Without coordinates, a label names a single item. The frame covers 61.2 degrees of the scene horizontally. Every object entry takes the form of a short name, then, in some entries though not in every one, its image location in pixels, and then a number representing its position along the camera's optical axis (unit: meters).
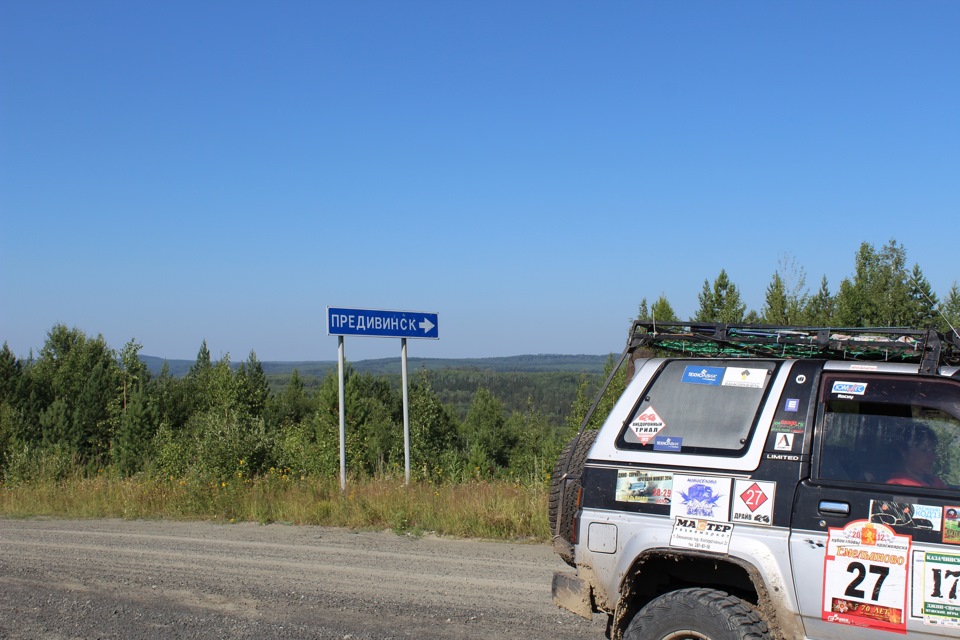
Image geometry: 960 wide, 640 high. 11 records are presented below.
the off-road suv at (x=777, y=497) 3.93
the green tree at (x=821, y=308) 20.16
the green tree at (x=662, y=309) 30.07
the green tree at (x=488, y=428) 81.81
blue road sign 12.75
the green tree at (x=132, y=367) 71.06
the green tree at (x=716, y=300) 30.06
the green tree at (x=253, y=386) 62.94
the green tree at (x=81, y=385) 63.34
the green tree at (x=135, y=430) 55.09
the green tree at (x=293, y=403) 81.97
